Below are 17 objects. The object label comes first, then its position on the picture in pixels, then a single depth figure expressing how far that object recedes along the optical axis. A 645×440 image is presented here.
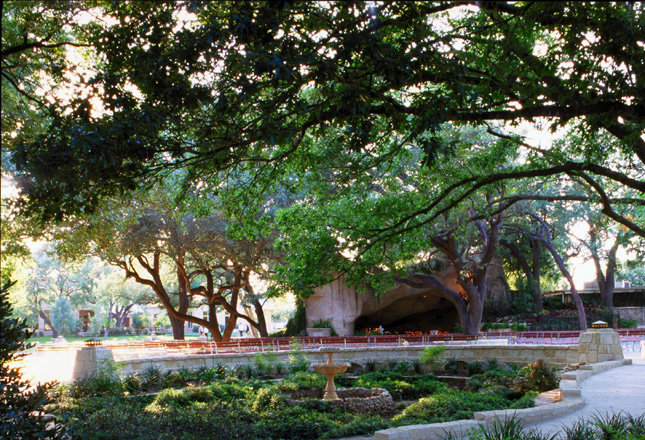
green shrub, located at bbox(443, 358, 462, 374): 21.14
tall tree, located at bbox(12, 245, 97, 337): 56.16
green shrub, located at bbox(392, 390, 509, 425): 11.09
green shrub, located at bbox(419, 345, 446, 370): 21.20
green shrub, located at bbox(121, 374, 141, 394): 16.06
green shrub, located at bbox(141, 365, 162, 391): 17.31
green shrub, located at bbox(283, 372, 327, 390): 16.89
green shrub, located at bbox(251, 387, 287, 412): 13.27
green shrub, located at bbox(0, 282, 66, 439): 5.77
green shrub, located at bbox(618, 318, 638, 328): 37.38
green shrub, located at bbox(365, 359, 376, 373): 21.81
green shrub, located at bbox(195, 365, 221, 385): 18.47
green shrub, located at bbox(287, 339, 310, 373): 20.73
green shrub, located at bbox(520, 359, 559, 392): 14.84
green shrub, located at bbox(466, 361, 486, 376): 20.42
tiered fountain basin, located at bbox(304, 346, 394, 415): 14.09
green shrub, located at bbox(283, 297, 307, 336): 35.14
